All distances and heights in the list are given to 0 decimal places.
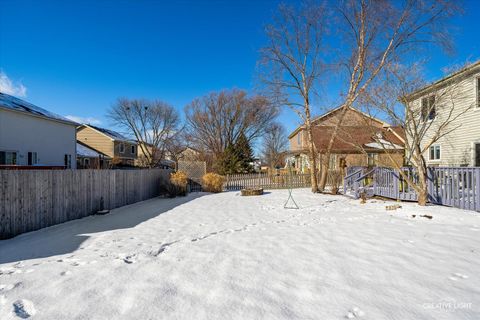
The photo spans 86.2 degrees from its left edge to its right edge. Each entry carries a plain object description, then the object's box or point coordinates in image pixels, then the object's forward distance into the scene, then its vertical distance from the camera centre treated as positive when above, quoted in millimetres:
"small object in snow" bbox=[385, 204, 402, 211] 7733 -1434
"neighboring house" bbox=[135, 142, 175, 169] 34188 +466
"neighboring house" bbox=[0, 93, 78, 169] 14469 +1865
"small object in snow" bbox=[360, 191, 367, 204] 9475 -1441
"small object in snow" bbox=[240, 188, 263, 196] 13078 -1553
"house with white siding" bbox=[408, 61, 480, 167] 8453 +1791
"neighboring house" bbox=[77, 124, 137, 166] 31859 +2970
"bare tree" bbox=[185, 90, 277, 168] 31594 +5358
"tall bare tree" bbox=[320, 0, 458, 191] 11422 +5390
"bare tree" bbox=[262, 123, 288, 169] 37750 +2497
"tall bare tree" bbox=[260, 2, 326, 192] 13711 +4188
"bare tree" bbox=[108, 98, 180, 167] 33656 +5636
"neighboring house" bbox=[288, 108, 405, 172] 15920 +922
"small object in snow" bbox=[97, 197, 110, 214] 8084 -1496
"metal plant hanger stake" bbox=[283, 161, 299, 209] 9031 -1618
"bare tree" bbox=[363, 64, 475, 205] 7941 +1963
